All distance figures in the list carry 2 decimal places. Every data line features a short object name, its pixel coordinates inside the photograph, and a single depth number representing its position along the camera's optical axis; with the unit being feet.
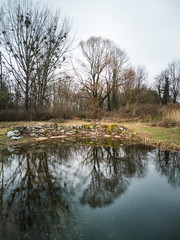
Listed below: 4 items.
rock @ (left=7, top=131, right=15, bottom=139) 18.54
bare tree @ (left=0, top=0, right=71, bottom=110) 31.81
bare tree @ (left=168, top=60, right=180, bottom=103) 84.49
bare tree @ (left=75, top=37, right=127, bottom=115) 53.31
